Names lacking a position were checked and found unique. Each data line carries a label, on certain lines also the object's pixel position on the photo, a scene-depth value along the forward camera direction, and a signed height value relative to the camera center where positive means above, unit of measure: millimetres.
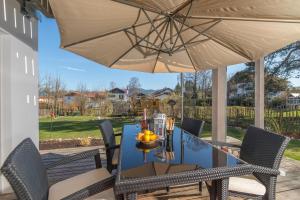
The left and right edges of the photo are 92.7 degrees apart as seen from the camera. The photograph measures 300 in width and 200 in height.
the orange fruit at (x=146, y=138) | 1438 -394
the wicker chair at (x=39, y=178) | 771 -540
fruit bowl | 1440 -396
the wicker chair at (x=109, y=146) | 1600 -545
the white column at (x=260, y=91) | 2593 +131
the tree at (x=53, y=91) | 4198 +248
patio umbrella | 1208 +742
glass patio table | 874 -489
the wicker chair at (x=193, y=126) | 1974 -403
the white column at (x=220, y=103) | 2929 -95
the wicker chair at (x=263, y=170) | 1136 -563
